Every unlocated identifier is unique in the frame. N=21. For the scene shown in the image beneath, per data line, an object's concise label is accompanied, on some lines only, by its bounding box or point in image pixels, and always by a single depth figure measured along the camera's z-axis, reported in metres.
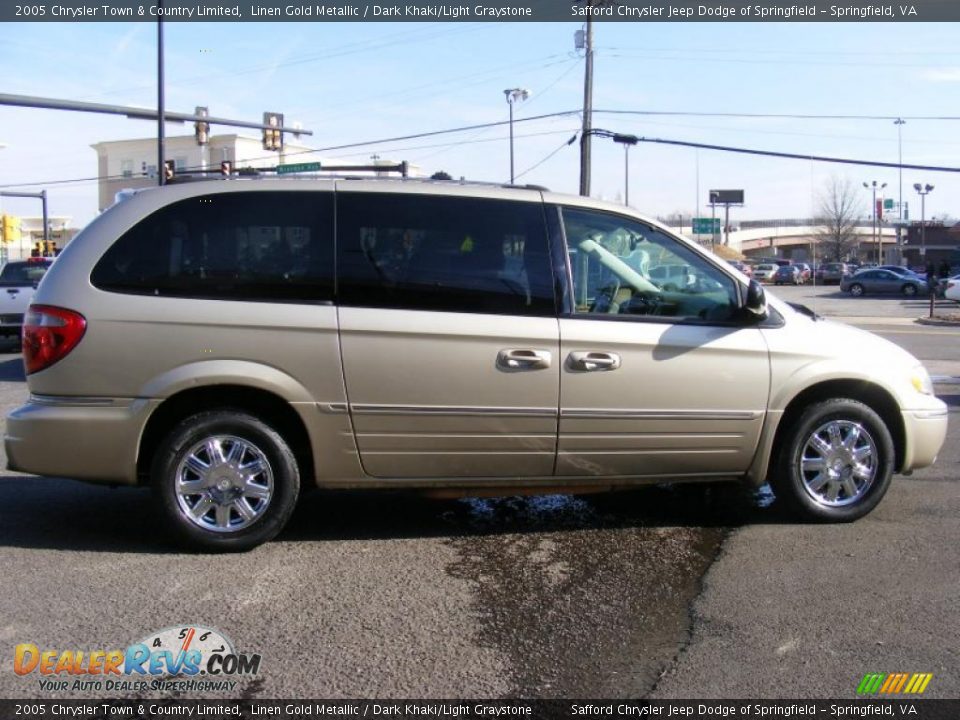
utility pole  29.50
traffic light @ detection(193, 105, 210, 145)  24.85
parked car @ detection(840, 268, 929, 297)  47.97
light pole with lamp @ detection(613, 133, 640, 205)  28.84
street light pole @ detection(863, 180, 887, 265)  88.06
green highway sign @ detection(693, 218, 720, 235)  67.94
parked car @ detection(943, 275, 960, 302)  34.50
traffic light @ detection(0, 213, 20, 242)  37.22
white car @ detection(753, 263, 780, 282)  64.12
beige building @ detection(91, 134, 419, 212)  67.44
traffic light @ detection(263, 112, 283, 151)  25.46
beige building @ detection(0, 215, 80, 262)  64.50
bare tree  93.19
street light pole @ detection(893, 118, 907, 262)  89.94
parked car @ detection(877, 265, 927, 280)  48.56
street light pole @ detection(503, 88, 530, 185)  44.19
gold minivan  4.90
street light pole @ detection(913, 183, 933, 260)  82.94
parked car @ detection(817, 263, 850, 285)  61.22
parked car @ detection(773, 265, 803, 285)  63.03
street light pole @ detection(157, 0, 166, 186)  21.27
